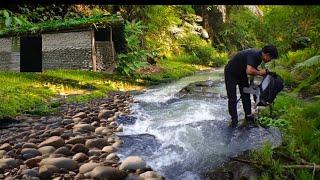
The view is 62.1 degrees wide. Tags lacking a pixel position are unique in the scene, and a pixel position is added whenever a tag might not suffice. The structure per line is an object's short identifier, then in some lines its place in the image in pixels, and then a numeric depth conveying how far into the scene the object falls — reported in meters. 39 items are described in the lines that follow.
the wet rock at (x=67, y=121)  6.36
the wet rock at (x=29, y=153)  4.61
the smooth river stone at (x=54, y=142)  4.95
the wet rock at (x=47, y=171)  4.00
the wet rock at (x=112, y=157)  4.62
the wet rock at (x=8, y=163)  4.22
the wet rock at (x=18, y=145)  4.99
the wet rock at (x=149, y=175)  4.00
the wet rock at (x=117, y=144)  5.15
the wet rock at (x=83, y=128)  5.86
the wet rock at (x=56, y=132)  5.57
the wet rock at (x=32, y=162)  4.30
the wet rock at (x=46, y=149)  4.71
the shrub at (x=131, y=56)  13.54
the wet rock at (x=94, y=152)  4.77
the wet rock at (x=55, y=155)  4.51
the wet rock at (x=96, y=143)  5.04
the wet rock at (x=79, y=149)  4.81
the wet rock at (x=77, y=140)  5.10
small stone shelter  13.10
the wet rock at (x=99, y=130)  5.86
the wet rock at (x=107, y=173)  3.91
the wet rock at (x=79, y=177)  3.94
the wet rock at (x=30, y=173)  3.95
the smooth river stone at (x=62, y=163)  4.20
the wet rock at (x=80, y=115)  6.85
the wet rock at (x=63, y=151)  4.68
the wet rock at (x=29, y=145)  4.89
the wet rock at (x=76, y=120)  6.53
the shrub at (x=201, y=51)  21.17
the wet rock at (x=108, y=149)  4.94
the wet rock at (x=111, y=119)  6.71
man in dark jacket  5.24
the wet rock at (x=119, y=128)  6.07
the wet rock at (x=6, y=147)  4.92
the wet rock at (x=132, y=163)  4.24
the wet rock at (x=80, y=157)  4.50
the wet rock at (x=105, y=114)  6.99
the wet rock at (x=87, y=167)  4.12
